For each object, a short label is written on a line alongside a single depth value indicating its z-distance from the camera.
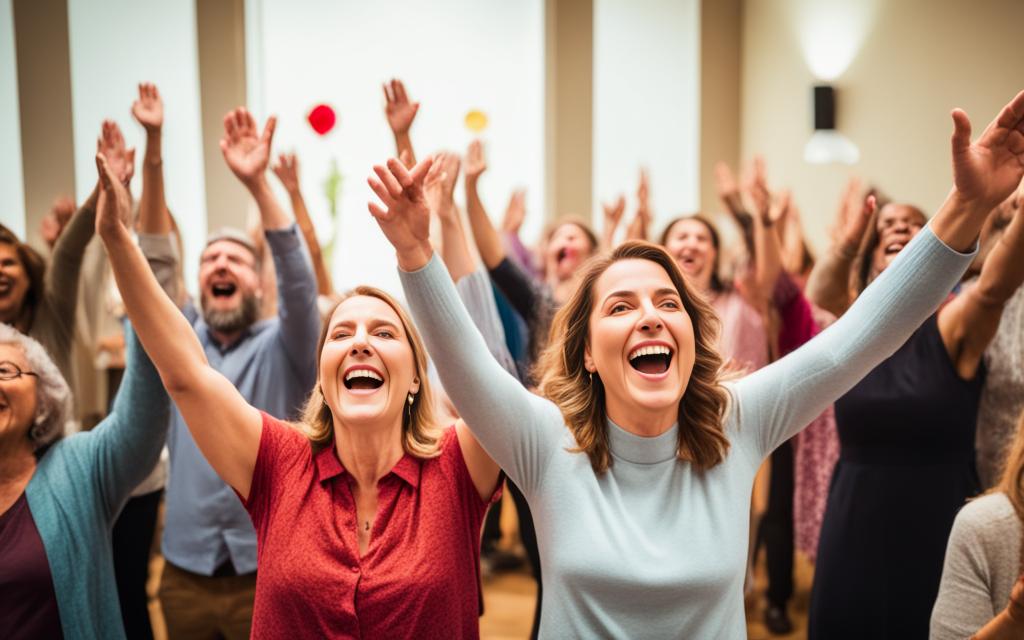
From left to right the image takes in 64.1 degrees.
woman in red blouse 1.22
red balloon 4.27
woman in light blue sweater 1.13
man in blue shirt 1.85
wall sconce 4.06
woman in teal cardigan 1.39
